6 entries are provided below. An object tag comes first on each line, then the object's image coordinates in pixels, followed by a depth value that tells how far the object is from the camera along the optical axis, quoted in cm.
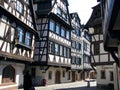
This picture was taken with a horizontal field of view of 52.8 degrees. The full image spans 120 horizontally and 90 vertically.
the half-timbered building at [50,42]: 1569
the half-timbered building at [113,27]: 338
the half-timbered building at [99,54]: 1407
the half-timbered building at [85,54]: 2724
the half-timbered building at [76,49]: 2298
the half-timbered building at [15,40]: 977
